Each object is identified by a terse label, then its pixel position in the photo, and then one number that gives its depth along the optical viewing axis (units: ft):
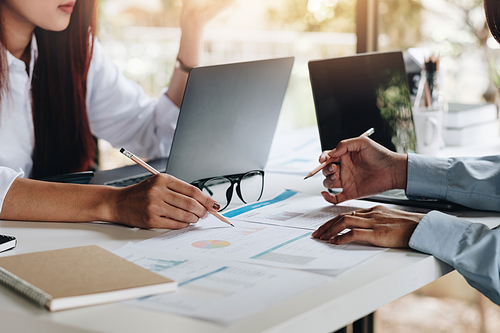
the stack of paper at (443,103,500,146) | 5.86
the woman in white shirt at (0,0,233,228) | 4.86
